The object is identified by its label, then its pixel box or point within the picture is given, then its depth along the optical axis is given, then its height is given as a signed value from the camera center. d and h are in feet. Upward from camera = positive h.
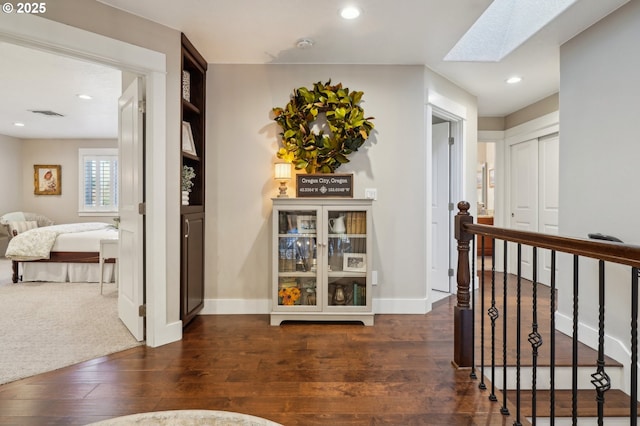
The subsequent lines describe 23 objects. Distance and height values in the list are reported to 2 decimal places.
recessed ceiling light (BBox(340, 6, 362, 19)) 7.95 +4.62
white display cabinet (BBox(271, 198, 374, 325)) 10.11 -1.49
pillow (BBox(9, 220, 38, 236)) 19.12 -0.94
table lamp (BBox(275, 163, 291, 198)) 10.41 +1.13
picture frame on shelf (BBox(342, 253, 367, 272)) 10.27 -1.56
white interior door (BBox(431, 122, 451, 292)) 13.60 +0.04
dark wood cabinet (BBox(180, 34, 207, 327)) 9.36 +0.88
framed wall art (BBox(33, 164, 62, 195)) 23.79 +1.99
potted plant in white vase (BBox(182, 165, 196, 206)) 9.83 +0.81
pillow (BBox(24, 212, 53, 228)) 22.33 -0.60
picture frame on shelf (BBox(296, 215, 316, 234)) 10.23 -0.42
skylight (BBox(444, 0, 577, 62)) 9.25 +5.23
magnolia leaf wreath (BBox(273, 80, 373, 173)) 10.65 +2.55
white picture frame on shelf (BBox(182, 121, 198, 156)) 9.77 +1.99
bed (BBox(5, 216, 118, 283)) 15.12 -2.17
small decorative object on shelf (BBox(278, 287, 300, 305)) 10.21 -2.51
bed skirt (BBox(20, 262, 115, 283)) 15.47 -2.82
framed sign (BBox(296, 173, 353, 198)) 10.46 +0.71
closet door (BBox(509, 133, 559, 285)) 14.48 +0.84
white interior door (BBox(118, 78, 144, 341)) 8.60 +0.11
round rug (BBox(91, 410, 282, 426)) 5.54 -3.39
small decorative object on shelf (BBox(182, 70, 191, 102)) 9.68 +3.52
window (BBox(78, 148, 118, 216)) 23.82 +1.86
